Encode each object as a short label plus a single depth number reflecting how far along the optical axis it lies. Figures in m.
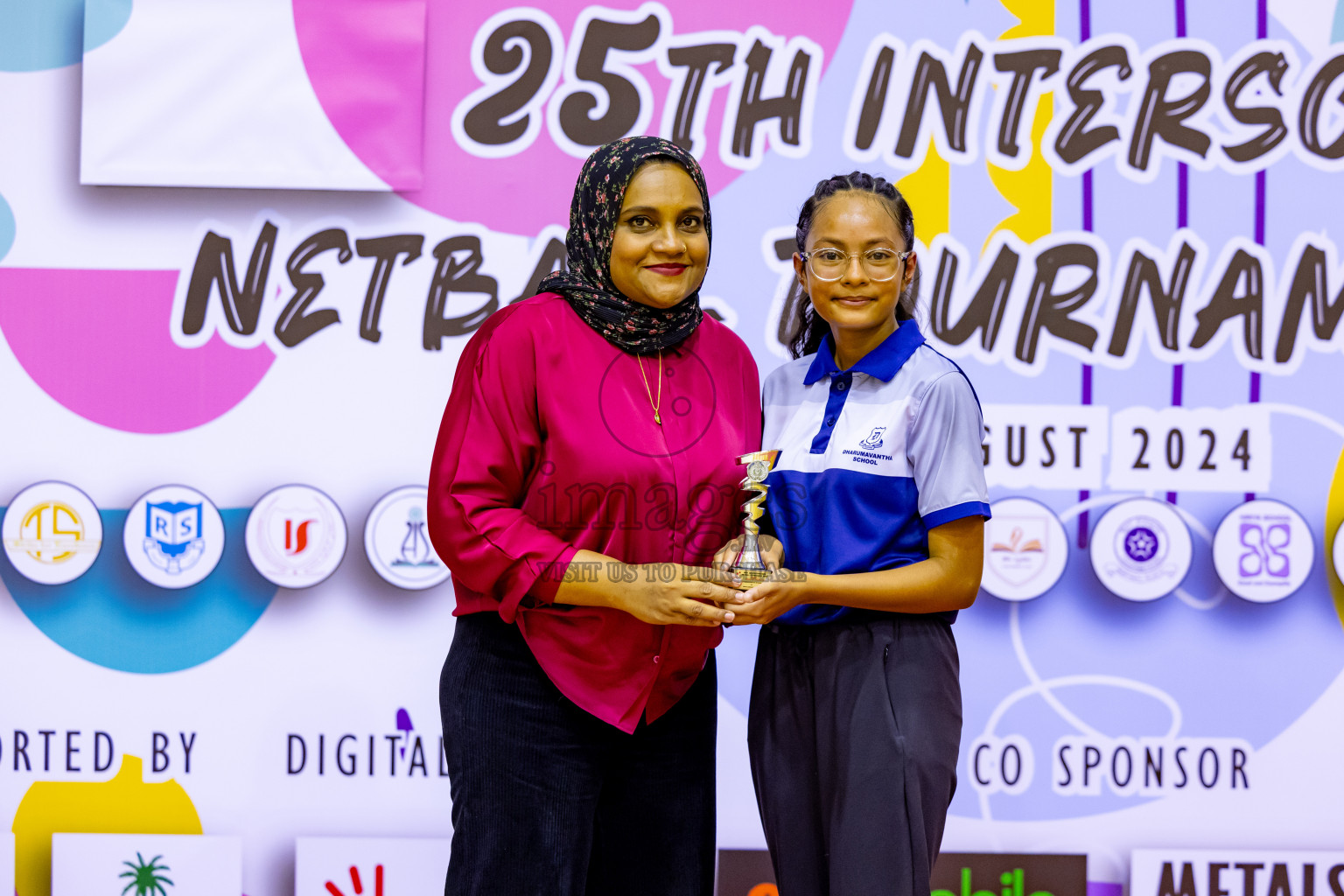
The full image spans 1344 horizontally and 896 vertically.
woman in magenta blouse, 4.25
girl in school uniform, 4.22
